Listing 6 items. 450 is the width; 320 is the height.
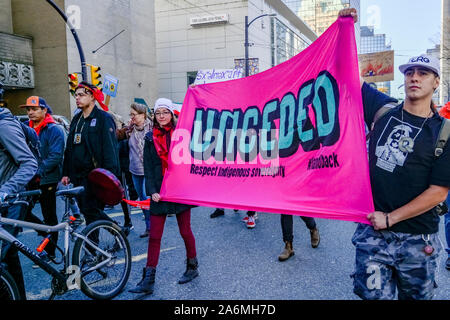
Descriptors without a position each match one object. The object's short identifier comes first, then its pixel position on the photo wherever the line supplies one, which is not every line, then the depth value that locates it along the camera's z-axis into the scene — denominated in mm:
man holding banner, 2137
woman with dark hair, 3752
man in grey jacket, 2824
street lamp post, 24838
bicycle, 2756
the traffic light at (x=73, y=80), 11931
